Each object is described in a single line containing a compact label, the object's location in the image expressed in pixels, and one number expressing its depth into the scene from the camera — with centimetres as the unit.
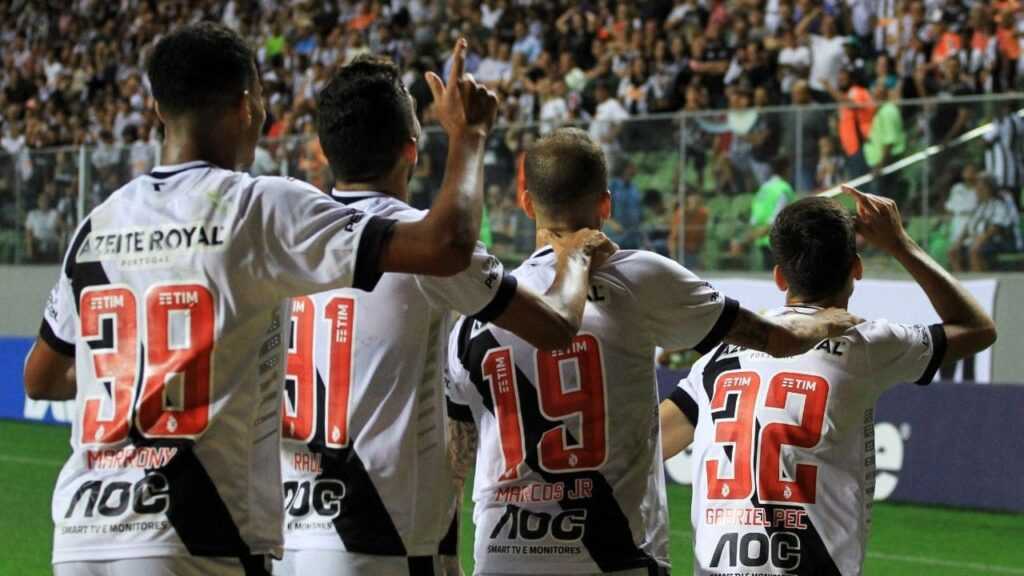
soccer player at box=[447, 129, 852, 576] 400
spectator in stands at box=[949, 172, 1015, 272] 1309
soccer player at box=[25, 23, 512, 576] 320
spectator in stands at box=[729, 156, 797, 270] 1394
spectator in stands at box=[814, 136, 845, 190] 1374
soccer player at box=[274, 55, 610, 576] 375
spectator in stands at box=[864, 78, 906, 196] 1348
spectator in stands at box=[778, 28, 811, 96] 1667
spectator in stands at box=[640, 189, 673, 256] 1466
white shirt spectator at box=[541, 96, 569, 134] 1814
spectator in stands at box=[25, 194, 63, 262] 1970
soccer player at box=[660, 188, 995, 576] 429
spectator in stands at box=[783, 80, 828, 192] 1388
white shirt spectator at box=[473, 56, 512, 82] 2044
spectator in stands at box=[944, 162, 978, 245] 1321
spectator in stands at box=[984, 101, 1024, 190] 1295
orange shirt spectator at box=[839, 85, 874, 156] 1360
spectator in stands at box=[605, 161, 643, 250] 1477
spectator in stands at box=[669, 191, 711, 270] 1454
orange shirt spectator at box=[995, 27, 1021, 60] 1555
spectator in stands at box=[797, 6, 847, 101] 1650
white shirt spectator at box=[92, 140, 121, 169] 1897
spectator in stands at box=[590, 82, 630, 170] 1502
